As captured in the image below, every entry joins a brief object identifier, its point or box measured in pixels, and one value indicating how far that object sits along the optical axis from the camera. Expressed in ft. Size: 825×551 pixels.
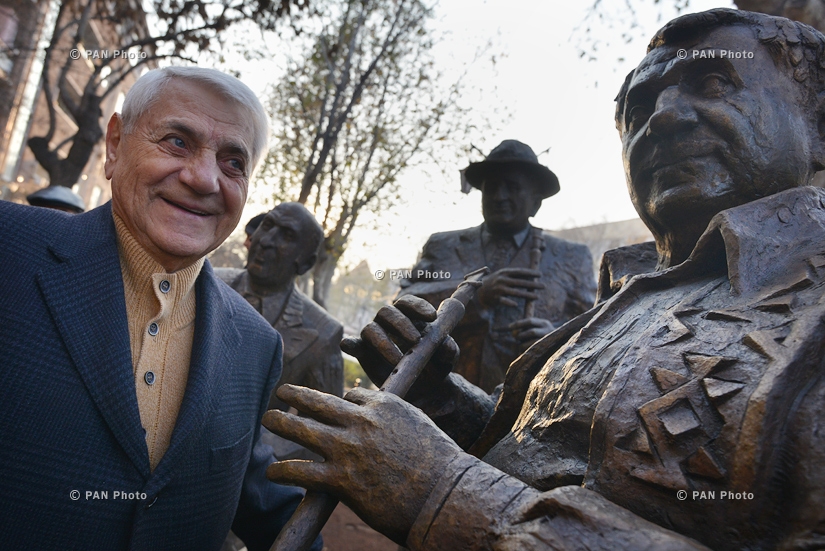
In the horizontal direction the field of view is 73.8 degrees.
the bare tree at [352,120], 30.81
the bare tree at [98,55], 22.94
